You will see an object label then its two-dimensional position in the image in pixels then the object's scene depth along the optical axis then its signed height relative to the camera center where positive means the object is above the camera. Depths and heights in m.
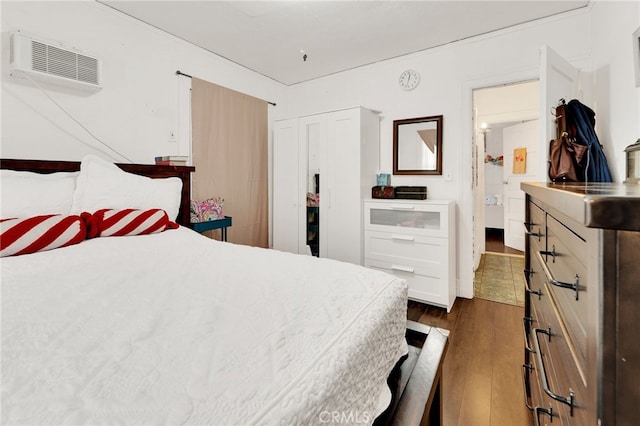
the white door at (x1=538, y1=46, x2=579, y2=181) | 1.98 +0.82
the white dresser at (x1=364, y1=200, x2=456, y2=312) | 2.66 -0.31
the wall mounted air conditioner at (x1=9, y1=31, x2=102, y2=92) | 1.87 +0.99
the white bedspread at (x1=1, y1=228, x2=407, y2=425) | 0.50 -0.30
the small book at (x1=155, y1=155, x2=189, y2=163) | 2.52 +0.45
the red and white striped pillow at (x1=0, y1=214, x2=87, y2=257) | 1.31 -0.11
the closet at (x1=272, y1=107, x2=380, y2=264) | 3.11 +0.36
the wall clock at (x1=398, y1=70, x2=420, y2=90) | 3.15 +1.42
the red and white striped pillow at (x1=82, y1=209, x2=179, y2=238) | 1.62 -0.07
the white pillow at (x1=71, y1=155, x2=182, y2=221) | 1.74 +0.13
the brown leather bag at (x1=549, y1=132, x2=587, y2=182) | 1.73 +0.31
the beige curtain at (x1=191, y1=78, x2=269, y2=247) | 3.03 +0.62
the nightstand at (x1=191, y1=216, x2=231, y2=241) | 2.66 -0.13
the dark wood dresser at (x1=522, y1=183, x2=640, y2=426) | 0.37 -0.15
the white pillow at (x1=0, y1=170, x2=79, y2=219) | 1.47 +0.09
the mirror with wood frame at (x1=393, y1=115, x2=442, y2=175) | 3.07 +0.70
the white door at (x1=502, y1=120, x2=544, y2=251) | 4.71 +0.62
